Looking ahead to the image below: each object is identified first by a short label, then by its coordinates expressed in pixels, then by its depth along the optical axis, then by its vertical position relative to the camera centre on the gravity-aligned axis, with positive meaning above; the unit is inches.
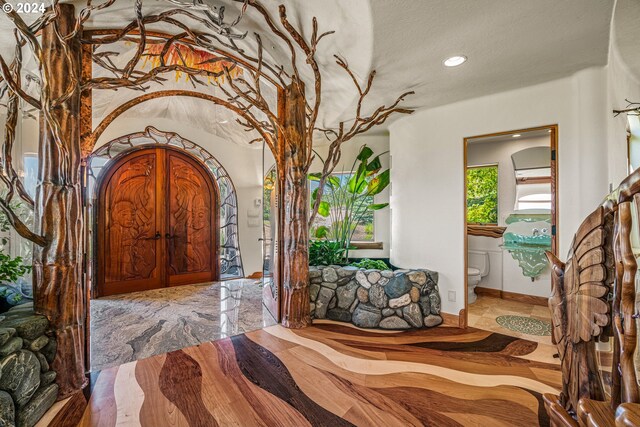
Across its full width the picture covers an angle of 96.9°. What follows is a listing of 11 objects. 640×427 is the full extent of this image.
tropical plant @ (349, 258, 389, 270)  138.3 -26.3
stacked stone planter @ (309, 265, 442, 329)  121.0 -37.4
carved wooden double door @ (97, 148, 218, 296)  166.6 -5.9
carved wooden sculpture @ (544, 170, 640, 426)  32.3 -14.1
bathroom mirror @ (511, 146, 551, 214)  154.2 +17.6
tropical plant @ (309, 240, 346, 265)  143.0 -21.2
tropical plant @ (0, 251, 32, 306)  69.5 -19.1
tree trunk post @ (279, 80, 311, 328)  115.2 -1.8
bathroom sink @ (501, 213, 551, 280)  143.6 -16.4
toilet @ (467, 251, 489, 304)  151.7 -32.3
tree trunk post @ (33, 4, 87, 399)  71.8 -1.7
